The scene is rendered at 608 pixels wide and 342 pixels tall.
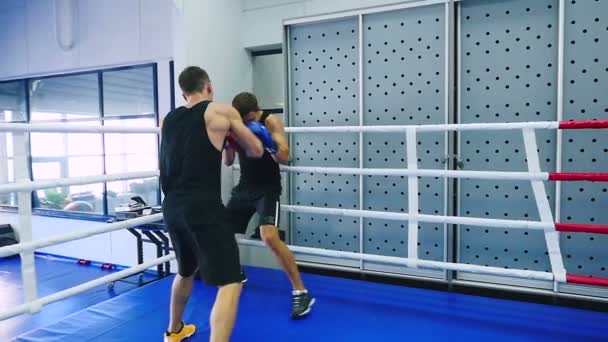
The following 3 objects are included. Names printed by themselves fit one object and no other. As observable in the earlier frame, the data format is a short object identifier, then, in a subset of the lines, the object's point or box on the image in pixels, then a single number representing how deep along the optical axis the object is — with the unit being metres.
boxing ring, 1.90
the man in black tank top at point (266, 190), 2.33
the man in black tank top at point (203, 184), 1.73
